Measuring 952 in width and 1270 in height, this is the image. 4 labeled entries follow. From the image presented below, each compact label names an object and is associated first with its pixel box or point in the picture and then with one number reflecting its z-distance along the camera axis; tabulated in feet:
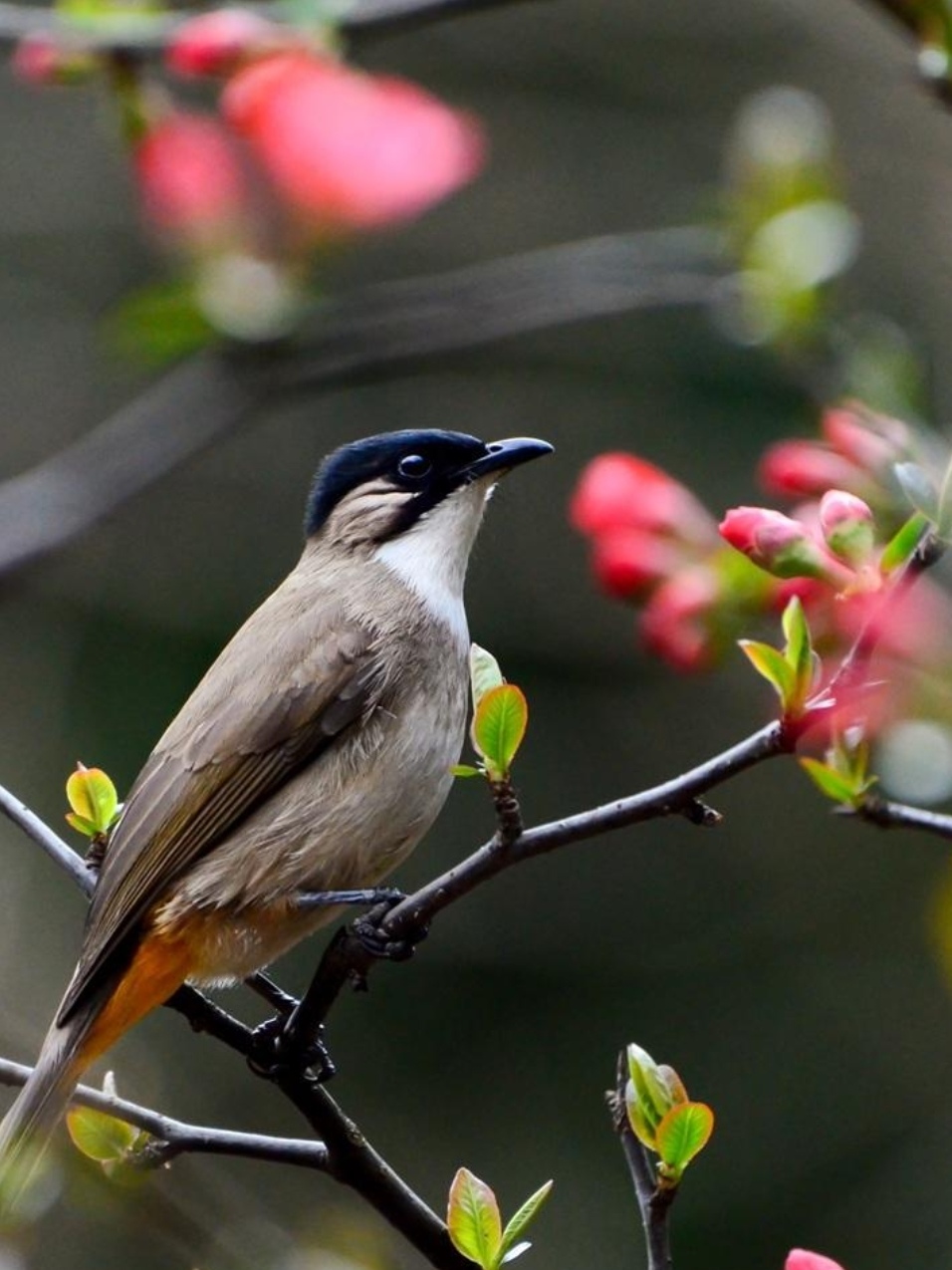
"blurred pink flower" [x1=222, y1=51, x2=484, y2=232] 23.49
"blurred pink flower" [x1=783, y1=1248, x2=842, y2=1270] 13.44
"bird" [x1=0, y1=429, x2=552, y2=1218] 21.12
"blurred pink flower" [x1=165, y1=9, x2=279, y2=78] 23.20
